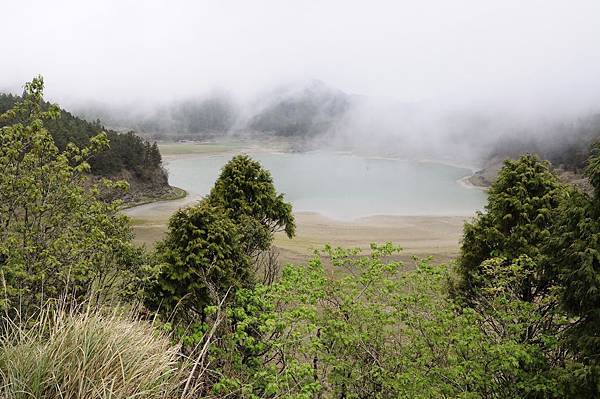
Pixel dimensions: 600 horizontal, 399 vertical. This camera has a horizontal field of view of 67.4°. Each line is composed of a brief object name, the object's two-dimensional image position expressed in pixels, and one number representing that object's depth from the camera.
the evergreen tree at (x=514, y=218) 11.24
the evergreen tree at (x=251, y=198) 14.68
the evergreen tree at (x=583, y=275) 5.99
